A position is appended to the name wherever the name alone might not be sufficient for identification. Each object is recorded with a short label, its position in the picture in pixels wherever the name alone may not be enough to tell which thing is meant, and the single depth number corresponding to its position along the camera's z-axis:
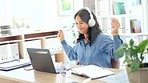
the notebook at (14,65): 2.55
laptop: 2.19
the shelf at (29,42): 4.11
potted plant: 1.62
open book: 2.01
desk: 1.91
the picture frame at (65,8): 4.95
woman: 2.64
